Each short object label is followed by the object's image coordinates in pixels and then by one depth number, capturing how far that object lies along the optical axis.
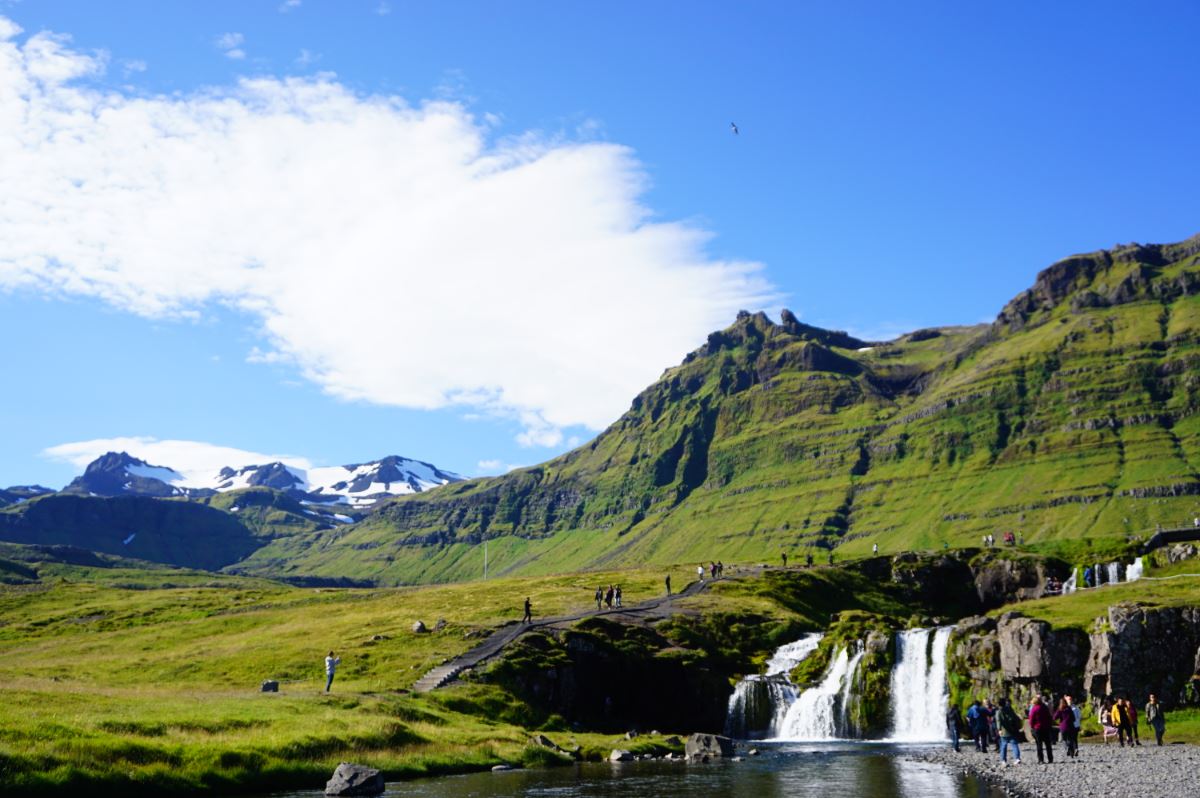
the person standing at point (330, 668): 72.25
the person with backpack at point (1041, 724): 53.28
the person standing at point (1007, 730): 57.25
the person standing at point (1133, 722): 61.59
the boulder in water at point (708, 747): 68.06
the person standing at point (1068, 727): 55.81
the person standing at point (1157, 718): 61.19
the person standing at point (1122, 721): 62.25
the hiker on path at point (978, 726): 65.44
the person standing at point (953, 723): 68.00
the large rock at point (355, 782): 46.44
